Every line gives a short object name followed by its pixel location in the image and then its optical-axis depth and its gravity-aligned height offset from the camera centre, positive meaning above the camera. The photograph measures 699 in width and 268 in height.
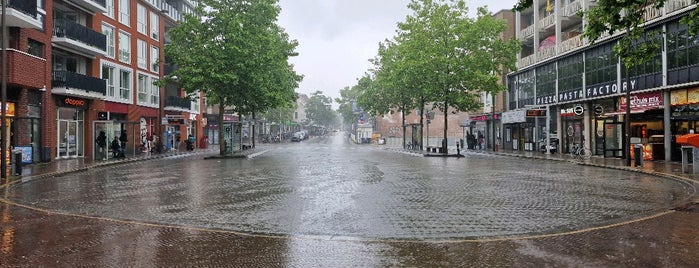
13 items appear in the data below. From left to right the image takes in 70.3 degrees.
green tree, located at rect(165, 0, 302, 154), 29.64 +5.17
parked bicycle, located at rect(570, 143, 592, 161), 30.84 -1.23
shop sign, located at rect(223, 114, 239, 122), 63.41 +2.44
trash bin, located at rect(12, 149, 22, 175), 17.91 -0.93
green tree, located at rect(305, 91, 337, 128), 141.50 +7.53
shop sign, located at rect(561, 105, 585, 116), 30.73 +1.58
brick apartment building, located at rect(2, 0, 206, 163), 23.92 +3.74
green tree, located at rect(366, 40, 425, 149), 37.69 +4.67
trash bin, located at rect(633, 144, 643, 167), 21.67 -0.96
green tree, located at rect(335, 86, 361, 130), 110.31 +7.23
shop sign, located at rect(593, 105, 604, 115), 29.58 +1.44
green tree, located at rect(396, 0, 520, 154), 34.34 +5.92
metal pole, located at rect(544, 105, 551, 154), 33.90 +0.34
